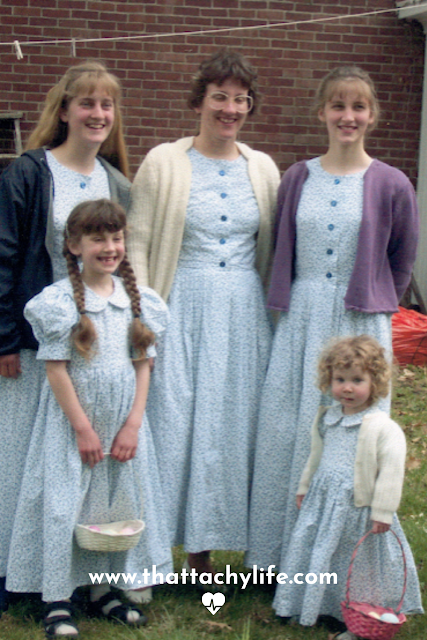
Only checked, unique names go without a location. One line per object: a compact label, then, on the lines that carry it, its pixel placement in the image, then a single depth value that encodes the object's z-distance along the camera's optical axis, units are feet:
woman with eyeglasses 11.54
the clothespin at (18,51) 23.32
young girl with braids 10.11
